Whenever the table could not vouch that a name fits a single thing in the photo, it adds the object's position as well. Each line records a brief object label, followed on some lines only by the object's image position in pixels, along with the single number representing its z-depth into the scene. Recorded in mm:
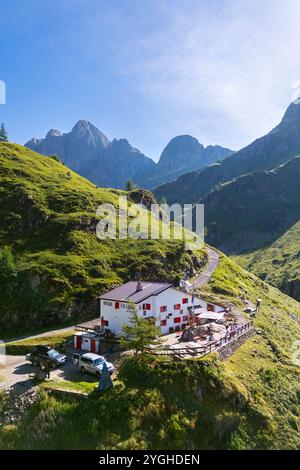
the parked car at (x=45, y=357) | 46188
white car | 43094
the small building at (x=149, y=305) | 53344
